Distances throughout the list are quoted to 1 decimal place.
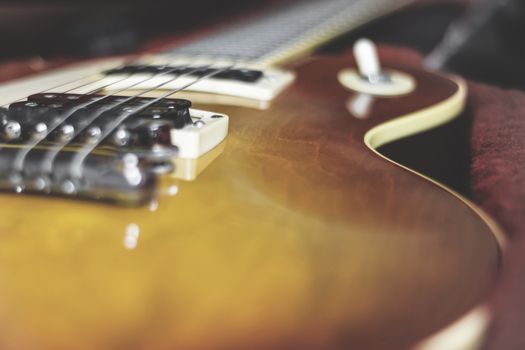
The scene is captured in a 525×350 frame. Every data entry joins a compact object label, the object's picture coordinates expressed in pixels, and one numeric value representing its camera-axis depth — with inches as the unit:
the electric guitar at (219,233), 9.2
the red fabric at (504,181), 10.7
